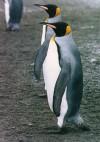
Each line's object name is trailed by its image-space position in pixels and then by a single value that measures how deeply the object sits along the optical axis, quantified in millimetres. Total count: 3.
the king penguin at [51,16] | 7753
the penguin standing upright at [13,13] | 12486
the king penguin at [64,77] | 5700
